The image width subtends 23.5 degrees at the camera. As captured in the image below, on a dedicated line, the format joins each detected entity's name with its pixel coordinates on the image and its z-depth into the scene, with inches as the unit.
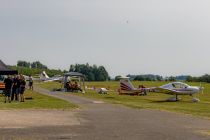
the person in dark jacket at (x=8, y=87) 1357.8
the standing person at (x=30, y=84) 2509.1
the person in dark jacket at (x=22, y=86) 1357.0
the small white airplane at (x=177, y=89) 1967.3
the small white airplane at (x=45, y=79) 3765.8
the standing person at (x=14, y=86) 1357.0
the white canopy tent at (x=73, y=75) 2456.9
